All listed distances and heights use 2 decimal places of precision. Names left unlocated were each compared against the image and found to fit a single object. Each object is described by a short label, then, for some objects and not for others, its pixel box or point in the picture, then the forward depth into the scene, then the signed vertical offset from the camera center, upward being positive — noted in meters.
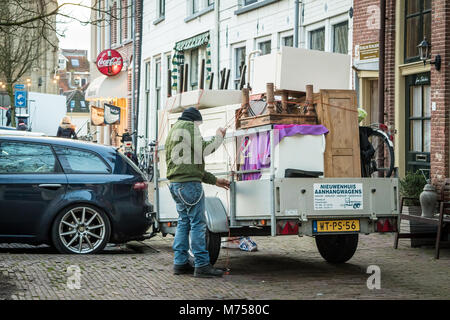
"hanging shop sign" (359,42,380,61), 16.94 +2.41
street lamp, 14.86 +2.13
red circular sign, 36.29 +4.60
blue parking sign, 34.46 +2.89
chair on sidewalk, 11.60 -0.62
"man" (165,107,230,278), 9.47 -0.06
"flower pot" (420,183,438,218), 12.42 -0.37
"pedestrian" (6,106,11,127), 40.17 +2.54
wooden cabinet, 9.47 +0.48
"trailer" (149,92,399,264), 9.12 -0.25
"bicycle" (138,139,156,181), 30.58 +0.47
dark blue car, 10.94 -0.28
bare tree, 38.97 +5.31
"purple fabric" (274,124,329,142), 9.12 +0.47
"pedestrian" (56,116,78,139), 21.31 +1.07
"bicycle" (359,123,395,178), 9.81 +0.29
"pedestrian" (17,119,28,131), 31.83 +1.73
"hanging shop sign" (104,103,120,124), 34.81 +2.34
